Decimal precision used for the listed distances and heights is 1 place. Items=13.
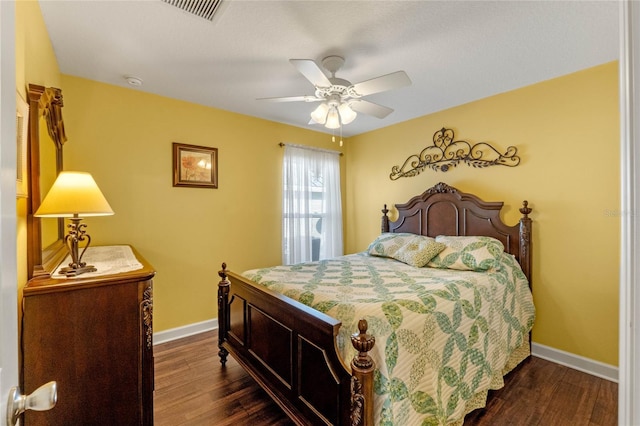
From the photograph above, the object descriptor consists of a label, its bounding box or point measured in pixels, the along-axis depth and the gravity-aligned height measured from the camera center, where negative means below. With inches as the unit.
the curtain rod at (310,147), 150.8 +36.6
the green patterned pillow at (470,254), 96.4 -15.2
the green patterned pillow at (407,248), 107.7 -14.9
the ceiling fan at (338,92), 72.7 +34.4
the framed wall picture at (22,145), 47.3 +12.2
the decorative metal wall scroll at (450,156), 114.6 +24.6
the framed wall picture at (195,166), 120.2 +20.7
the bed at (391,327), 54.2 -27.3
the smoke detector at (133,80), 100.9 +48.5
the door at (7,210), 21.6 +0.4
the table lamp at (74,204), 54.2 +1.9
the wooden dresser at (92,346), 48.8 -24.6
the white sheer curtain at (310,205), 152.3 +4.0
